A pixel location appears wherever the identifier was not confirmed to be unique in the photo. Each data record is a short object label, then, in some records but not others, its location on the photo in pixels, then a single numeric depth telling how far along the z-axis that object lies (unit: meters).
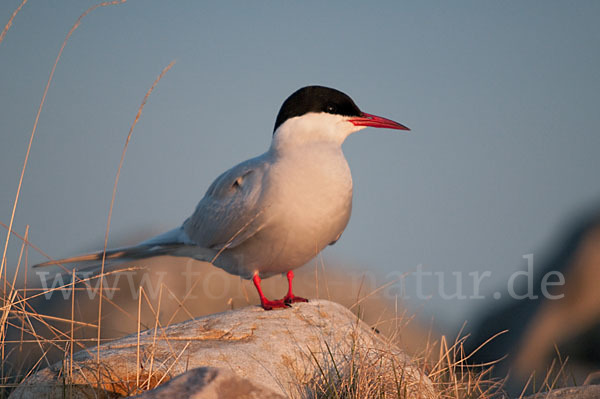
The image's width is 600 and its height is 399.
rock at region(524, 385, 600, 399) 6.90
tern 8.82
